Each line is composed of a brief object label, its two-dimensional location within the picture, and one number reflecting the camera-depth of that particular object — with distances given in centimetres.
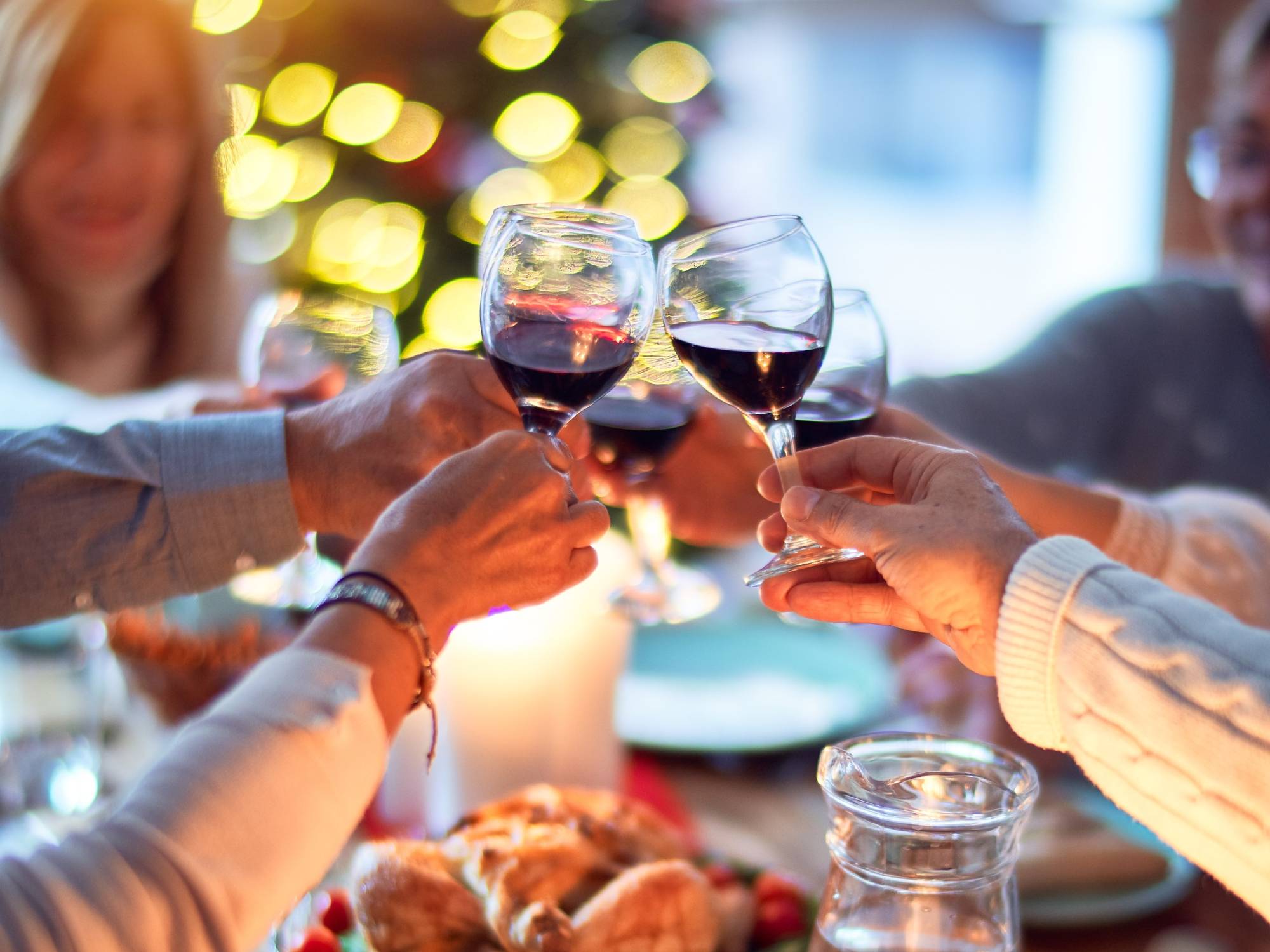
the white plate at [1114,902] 103
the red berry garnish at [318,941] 79
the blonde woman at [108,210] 195
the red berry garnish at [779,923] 86
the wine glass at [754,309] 79
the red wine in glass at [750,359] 80
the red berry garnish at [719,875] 90
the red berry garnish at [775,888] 88
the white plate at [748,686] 141
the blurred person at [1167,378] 194
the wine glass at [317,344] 116
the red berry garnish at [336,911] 86
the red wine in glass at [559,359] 78
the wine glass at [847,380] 94
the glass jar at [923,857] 65
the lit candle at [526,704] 117
